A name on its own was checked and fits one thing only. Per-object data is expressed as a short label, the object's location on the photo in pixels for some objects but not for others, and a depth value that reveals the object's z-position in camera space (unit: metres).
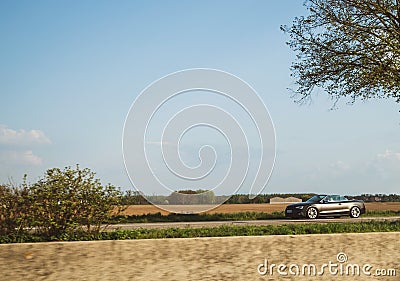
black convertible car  27.53
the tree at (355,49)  20.58
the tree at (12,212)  11.80
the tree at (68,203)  11.75
